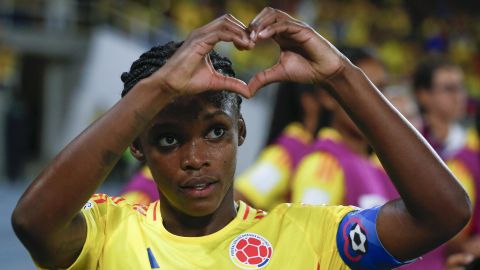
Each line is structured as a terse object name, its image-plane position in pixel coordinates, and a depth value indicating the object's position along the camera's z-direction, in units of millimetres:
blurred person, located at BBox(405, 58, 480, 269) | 10109
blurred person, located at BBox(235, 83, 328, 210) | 8531
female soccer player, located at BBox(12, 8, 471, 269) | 3533
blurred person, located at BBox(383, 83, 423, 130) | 8625
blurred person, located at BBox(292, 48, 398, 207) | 7047
